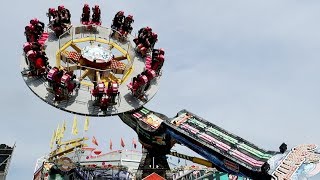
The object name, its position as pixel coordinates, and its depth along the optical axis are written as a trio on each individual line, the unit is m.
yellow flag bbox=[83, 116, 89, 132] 45.78
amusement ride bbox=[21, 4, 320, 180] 32.78
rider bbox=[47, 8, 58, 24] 41.39
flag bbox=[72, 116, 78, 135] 53.16
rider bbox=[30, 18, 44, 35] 39.31
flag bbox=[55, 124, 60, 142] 55.75
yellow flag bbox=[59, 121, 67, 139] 56.58
